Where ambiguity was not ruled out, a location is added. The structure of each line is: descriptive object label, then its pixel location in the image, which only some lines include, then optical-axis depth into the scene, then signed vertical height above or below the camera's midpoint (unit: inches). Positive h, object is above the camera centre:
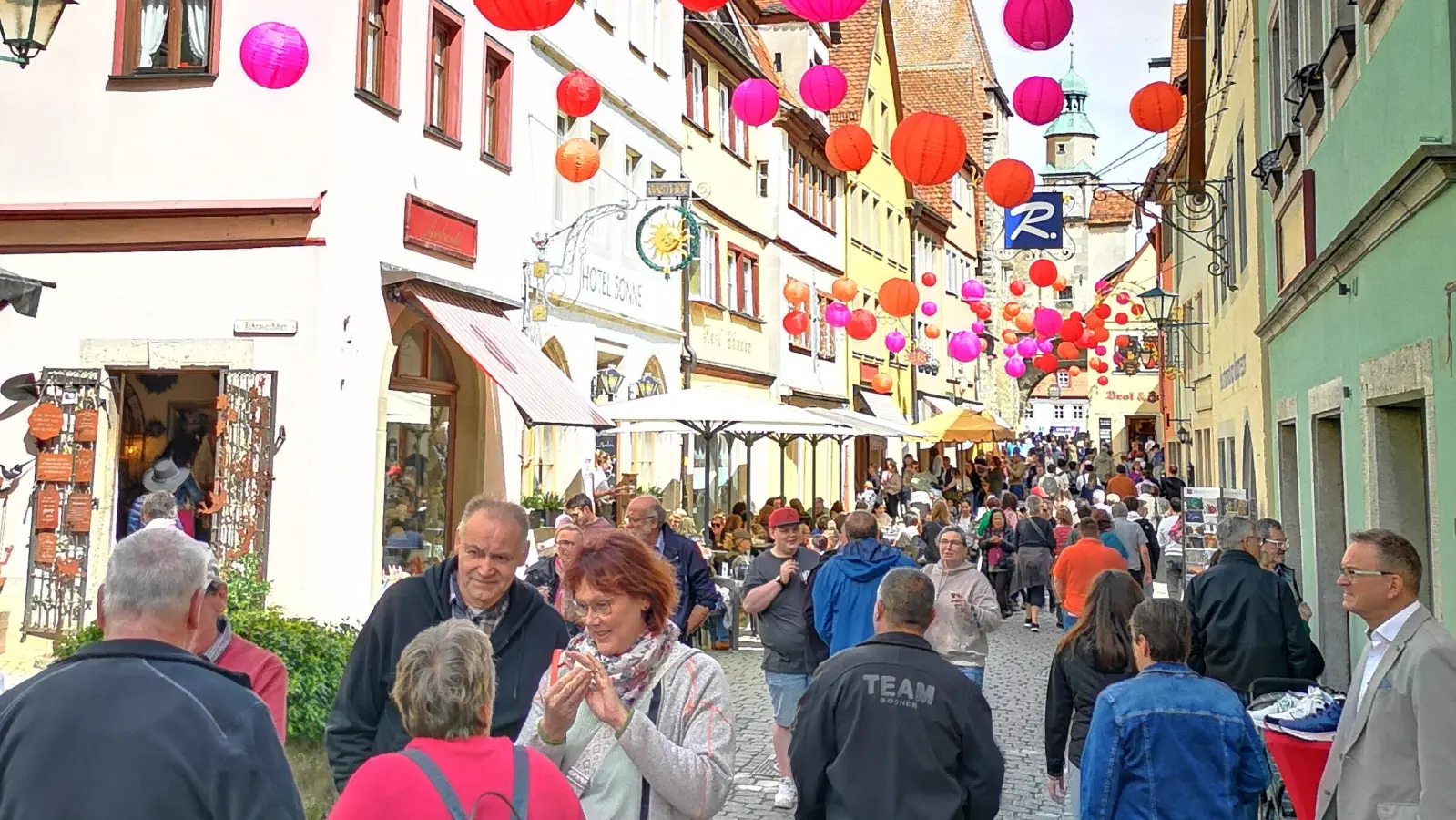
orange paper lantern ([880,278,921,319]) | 884.6 +133.6
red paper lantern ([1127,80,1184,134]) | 499.5 +147.7
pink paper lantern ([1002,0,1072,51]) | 363.9 +131.2
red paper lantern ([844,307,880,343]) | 1074.1 +138.4
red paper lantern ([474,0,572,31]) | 358.6 +131.8
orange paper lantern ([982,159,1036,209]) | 530.9 +126.3
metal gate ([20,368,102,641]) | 488.4 -5.3
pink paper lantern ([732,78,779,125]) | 623.5 +187.8
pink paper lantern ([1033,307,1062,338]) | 1050.1 +137.9
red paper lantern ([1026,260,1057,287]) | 974.4 +164.5
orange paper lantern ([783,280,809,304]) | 1043.9 +161.1
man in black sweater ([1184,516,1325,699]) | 300.0 -30.3
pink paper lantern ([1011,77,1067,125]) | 452.8 +136.4
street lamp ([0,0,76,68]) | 288.5 +103.9
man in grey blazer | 166.9 -27.6
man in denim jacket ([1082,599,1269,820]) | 185.6 -36.8
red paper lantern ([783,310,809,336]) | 1135.6 +148.4
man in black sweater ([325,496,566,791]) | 166.6 -17.2
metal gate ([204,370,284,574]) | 483.8 +10.7
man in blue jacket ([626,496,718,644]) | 344.2 -16.5
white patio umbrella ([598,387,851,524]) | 633.6 +40.1
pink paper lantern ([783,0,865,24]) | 353.3 +131.0
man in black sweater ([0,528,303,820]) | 114.7 -21.0
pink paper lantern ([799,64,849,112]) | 507.5 +157.5
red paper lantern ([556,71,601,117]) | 621.3 +189.7
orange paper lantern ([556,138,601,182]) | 602.5 +152.7
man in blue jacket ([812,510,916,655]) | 311.0 -21.8
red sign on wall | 545.0 +113.7
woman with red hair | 133.4 -22.0
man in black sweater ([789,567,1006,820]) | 179.8 -33.9
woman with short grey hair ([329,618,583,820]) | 112.4 -23.2
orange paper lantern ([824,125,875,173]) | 552.7 +147.0
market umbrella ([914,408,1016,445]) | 1163.9 +59.9
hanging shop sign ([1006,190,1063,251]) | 699.4 +144.5
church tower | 4037.9 +1112.8
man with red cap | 329.1 -34.6
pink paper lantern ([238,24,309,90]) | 405.7 +136.2
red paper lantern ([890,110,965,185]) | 469.1 +124.1
